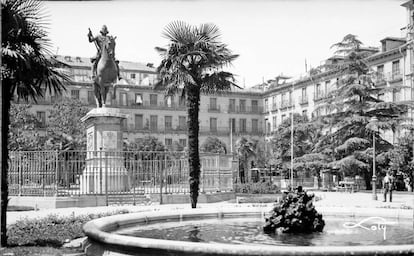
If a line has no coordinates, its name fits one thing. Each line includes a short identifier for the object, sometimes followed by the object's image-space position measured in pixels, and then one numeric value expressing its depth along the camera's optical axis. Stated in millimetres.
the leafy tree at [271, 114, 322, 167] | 53344
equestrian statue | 21062
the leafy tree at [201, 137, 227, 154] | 63938
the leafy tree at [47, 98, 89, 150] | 44269
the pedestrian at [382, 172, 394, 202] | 23203
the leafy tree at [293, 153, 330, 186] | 38312
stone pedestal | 20531
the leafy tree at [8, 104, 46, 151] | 37031
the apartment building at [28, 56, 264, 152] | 68125
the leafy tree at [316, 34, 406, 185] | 35594
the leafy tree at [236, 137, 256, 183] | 57766
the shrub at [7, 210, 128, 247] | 9578
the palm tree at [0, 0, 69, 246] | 8500
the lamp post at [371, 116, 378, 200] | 24822
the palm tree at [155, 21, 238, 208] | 16297
